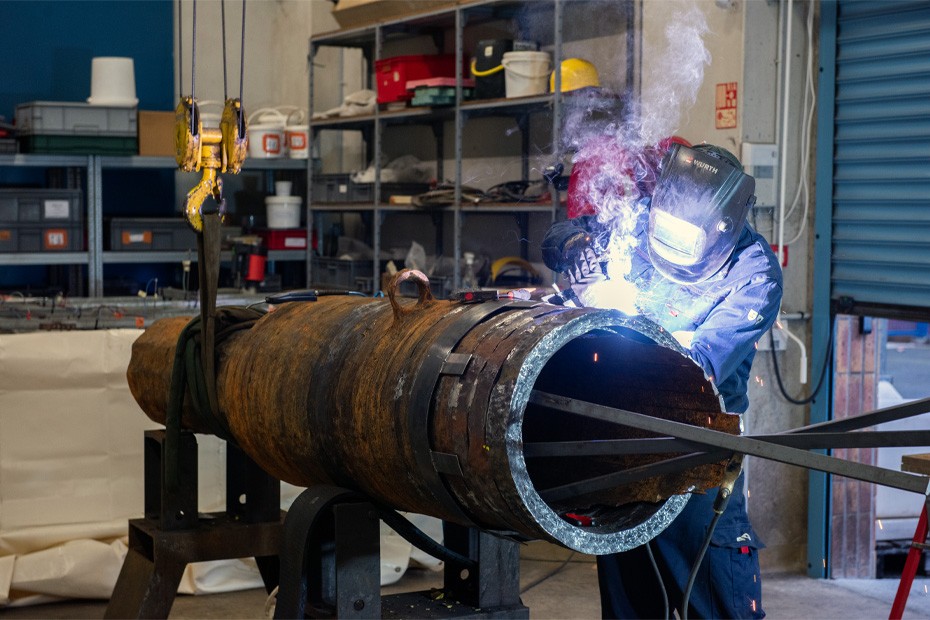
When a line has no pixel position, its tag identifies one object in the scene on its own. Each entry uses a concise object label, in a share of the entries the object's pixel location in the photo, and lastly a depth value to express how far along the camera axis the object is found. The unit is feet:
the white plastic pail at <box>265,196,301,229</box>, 25.85
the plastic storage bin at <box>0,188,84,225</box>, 22.71
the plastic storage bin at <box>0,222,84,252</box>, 22.79
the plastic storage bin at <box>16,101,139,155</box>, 23.26
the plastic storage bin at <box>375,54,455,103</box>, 21.20
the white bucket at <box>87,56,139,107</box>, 24.53
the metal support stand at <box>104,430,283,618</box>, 8.76
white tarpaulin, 14.55
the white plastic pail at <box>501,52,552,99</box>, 18.24
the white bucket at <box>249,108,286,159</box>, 25.76
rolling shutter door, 14.82
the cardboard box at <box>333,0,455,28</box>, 22.12
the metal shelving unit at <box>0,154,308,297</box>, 23.07
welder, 9.32
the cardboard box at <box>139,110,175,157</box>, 24.61
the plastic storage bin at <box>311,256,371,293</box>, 23.52
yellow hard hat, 17.46
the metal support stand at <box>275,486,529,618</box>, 6.55
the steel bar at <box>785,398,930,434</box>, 5.53
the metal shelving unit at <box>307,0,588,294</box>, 18.57
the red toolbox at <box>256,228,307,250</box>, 25.71
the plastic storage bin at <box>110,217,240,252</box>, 24.06
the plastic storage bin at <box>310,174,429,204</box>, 22.84
